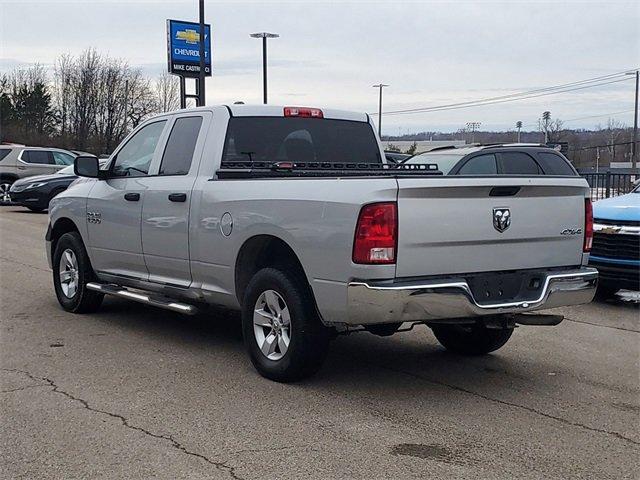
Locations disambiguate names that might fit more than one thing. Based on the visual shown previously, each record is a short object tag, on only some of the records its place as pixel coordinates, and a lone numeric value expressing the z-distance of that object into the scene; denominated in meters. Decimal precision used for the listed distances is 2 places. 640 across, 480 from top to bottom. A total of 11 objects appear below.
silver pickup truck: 5.16
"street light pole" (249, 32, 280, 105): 32.28
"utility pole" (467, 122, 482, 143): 86.06
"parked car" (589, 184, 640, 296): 9.12
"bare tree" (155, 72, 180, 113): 67.19
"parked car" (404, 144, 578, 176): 11.44
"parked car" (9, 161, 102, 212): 21.53
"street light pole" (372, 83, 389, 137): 52.30
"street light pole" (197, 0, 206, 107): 23.42
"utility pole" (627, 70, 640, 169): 43.42
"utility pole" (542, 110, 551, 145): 71.02
